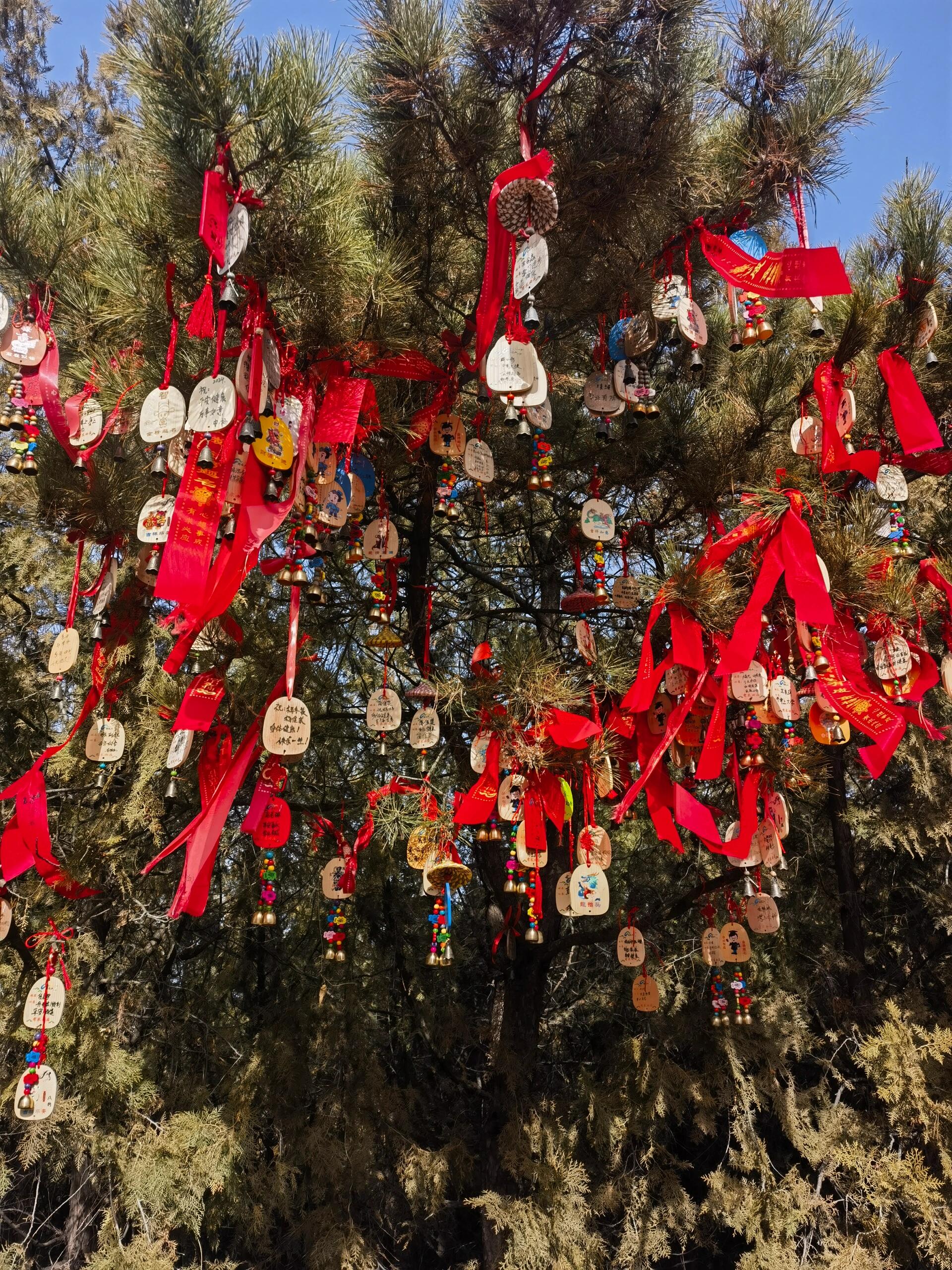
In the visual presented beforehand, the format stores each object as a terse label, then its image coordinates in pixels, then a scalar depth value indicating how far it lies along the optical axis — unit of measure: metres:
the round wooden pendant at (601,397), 2.08
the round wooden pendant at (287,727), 1.81
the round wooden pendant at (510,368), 1.65
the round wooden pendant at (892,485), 2.21
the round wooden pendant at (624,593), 2.50
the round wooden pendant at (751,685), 2.05
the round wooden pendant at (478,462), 2.07
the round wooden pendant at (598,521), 2.30
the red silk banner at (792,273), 1.71
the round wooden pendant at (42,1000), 2.26
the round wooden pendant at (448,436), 2.06
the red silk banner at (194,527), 1.61
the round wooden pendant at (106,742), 2.22
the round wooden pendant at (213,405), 1.54
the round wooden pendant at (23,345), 1.81
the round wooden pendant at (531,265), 1.51
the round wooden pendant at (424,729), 2.16
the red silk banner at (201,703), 2.00
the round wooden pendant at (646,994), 2.65
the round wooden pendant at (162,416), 1.67
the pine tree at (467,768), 1.86
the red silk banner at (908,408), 2.04
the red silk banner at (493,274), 1.63
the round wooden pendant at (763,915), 2.48
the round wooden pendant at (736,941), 2.62
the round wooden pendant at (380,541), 2.18
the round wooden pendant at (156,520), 1.88
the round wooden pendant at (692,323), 1.93
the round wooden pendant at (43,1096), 2.17
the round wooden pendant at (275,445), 1.69
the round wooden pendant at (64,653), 2.12
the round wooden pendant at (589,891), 2.10
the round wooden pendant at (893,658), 2.21
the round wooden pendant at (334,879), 2.36
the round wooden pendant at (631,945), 2.55
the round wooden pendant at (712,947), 2.60
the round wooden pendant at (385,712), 2.17
